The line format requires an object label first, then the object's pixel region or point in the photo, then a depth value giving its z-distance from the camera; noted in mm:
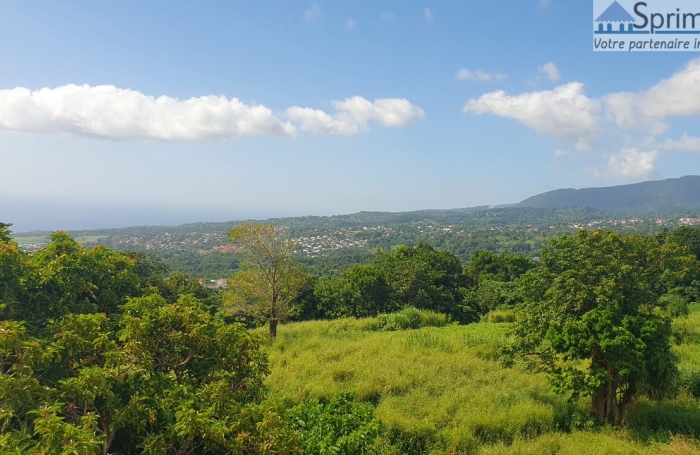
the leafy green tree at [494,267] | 40147
